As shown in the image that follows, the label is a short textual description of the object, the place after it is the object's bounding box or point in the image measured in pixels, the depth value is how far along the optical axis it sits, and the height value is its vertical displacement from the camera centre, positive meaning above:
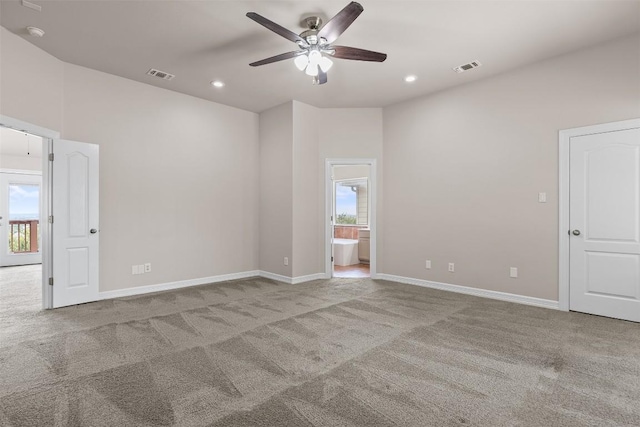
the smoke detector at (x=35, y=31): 3.42 +1.89
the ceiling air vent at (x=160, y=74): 4.46 +1.91
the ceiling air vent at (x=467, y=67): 4.23 +1.92
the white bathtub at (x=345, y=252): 7.68 -0.91
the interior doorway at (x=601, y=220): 3.62 -0.07
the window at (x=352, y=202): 9.14 +0.32
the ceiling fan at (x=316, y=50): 2.93 +1.57
